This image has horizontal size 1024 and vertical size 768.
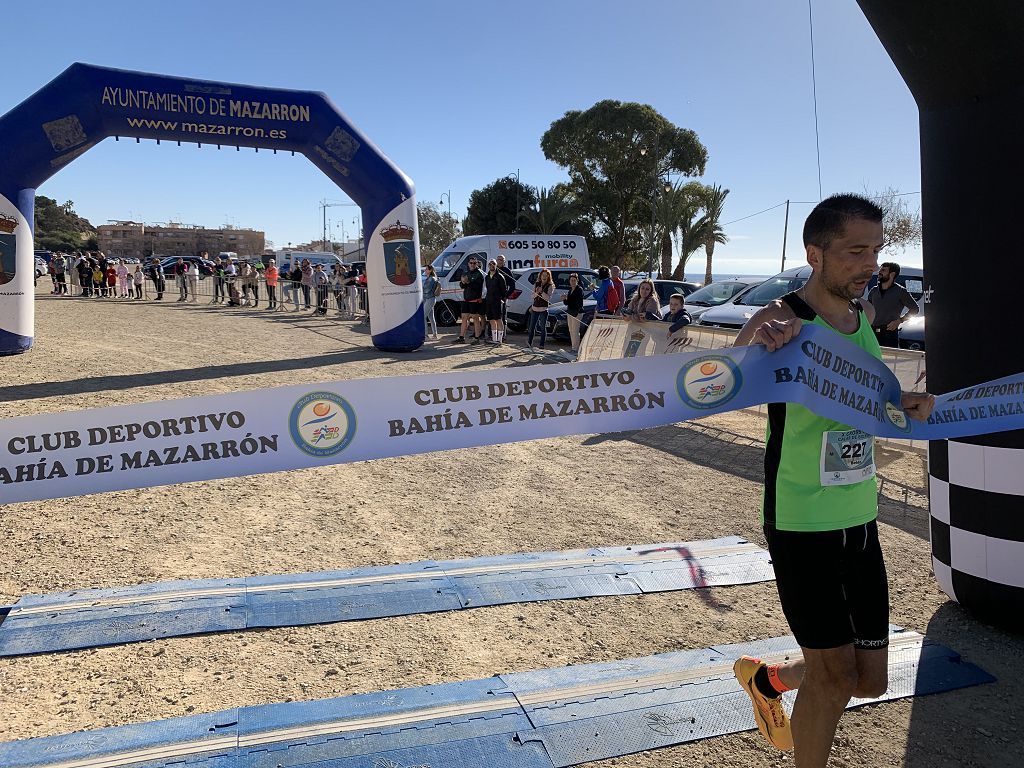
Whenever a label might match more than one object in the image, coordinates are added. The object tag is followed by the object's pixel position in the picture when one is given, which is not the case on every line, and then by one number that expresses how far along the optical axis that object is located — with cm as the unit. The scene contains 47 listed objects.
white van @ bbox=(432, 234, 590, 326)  1958
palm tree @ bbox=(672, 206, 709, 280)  4178
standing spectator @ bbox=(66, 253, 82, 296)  3025
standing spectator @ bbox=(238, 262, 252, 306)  2667
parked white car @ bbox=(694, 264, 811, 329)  1254
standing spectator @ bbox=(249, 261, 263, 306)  2680
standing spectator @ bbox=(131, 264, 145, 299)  2803
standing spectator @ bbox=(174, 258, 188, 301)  2909
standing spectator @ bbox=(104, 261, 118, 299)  2883
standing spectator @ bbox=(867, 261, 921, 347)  905
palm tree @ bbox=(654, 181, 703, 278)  4184
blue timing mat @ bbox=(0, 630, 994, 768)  267
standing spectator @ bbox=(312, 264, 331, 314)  2483
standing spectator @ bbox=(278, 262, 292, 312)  2671
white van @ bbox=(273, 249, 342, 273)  4591
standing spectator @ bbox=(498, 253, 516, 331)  1554
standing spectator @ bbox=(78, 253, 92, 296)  2869
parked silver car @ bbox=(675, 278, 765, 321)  1605
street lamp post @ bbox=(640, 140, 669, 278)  3802
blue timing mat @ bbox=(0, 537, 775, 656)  358
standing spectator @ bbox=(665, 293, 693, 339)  958
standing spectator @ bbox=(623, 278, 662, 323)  1080
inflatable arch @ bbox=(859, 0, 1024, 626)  334
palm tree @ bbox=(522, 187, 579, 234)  4453
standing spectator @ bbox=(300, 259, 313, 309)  2551
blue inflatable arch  1136
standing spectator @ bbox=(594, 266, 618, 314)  1377
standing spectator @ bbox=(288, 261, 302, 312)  2603
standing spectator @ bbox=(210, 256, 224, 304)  2880
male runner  227
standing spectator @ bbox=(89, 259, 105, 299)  2866
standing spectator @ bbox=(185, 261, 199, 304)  2955
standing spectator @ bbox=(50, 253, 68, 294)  2814
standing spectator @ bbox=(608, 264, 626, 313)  1377
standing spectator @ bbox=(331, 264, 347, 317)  2397
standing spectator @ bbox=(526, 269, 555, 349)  1463
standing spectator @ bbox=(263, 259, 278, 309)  2655
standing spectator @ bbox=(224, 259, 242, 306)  2716
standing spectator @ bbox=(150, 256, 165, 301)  2884
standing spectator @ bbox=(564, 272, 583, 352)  1430
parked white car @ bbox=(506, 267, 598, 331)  1809
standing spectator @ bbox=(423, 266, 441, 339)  1747
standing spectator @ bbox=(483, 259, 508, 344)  1522
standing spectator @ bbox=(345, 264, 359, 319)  2297
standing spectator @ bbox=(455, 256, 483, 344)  1586
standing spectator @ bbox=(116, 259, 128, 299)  2805
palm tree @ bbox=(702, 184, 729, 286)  4228
